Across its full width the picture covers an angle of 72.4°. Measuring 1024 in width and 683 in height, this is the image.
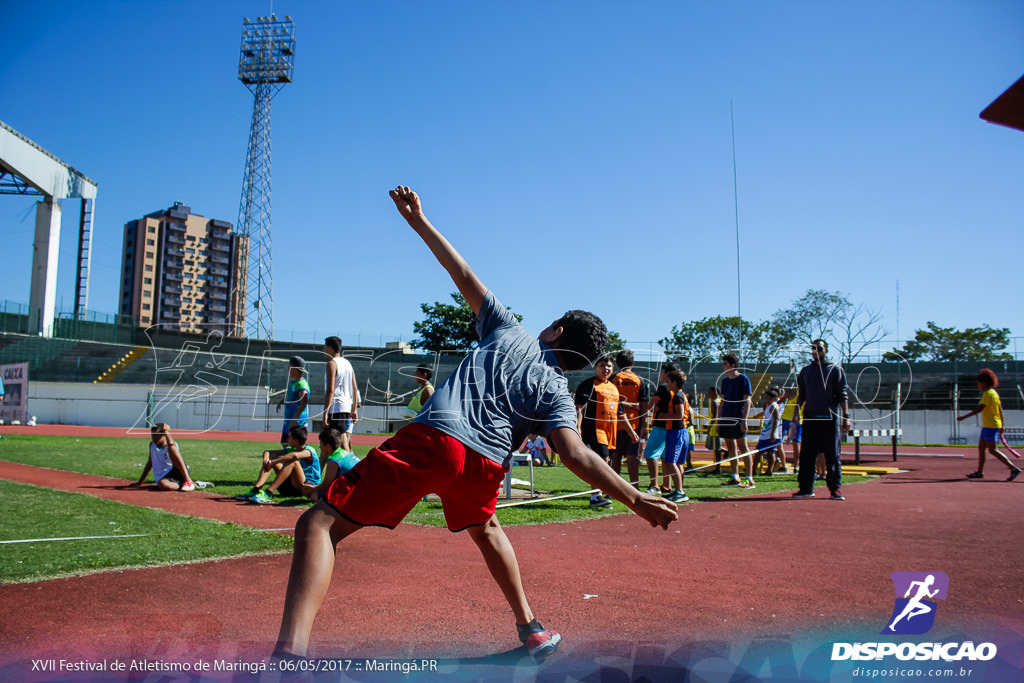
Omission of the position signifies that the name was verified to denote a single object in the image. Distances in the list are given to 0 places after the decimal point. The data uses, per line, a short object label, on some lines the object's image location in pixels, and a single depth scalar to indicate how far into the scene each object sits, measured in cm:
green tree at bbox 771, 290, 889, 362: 4959
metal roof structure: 2325
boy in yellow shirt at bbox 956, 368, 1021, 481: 1198
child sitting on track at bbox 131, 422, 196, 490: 957
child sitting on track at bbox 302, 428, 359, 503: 793
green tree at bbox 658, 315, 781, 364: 5510
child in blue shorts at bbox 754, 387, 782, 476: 1363
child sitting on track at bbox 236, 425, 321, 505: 888
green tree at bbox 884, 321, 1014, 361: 5747
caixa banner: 1719
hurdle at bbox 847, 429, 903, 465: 1389
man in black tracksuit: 933
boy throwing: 251
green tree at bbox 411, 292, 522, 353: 3391
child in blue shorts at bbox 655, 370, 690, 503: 912
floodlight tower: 5312
